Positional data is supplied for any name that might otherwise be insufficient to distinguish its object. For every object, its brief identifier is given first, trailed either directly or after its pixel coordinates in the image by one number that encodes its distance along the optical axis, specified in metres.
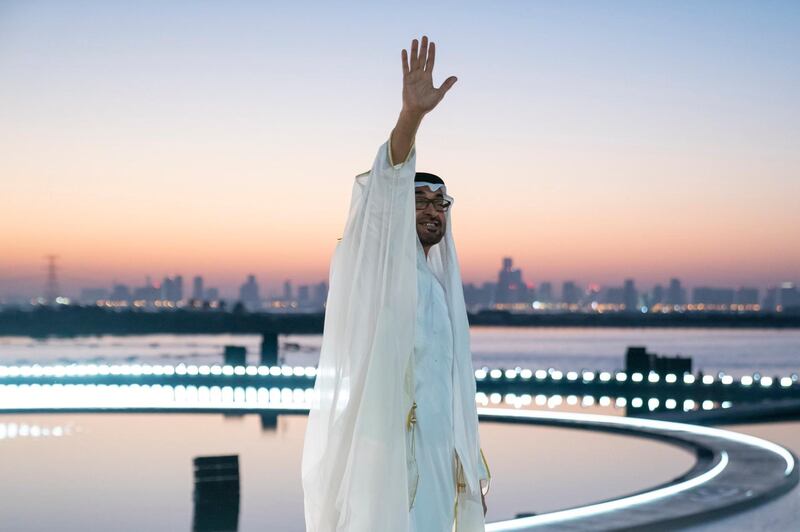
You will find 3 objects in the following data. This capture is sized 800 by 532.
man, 3.48
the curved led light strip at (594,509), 6.28
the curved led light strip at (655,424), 9.22
